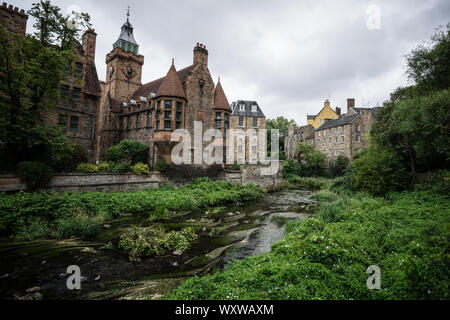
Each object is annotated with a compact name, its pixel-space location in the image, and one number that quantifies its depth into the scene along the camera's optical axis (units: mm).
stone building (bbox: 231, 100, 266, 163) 34844
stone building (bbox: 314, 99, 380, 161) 35594
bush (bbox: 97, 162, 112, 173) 15565
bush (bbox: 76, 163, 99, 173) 14273
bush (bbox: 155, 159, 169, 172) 18484
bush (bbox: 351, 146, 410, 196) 14672
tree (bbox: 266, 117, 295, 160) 55834
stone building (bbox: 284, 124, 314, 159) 46591
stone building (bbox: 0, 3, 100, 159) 18562
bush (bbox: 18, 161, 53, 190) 11250
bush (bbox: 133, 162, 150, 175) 16844
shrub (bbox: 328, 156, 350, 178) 33500
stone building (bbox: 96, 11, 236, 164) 19859
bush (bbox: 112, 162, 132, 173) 16016
